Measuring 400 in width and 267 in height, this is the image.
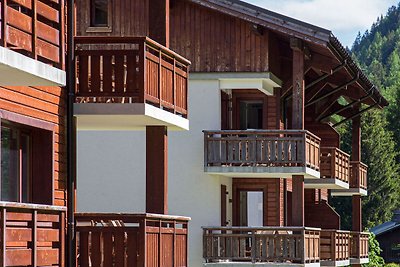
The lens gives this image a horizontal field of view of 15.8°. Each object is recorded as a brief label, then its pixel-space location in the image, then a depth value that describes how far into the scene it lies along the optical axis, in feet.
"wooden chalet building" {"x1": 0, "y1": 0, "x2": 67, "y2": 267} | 57.67
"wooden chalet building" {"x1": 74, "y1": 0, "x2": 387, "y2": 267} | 125.90
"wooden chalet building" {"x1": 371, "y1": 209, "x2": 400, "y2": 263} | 284.00
